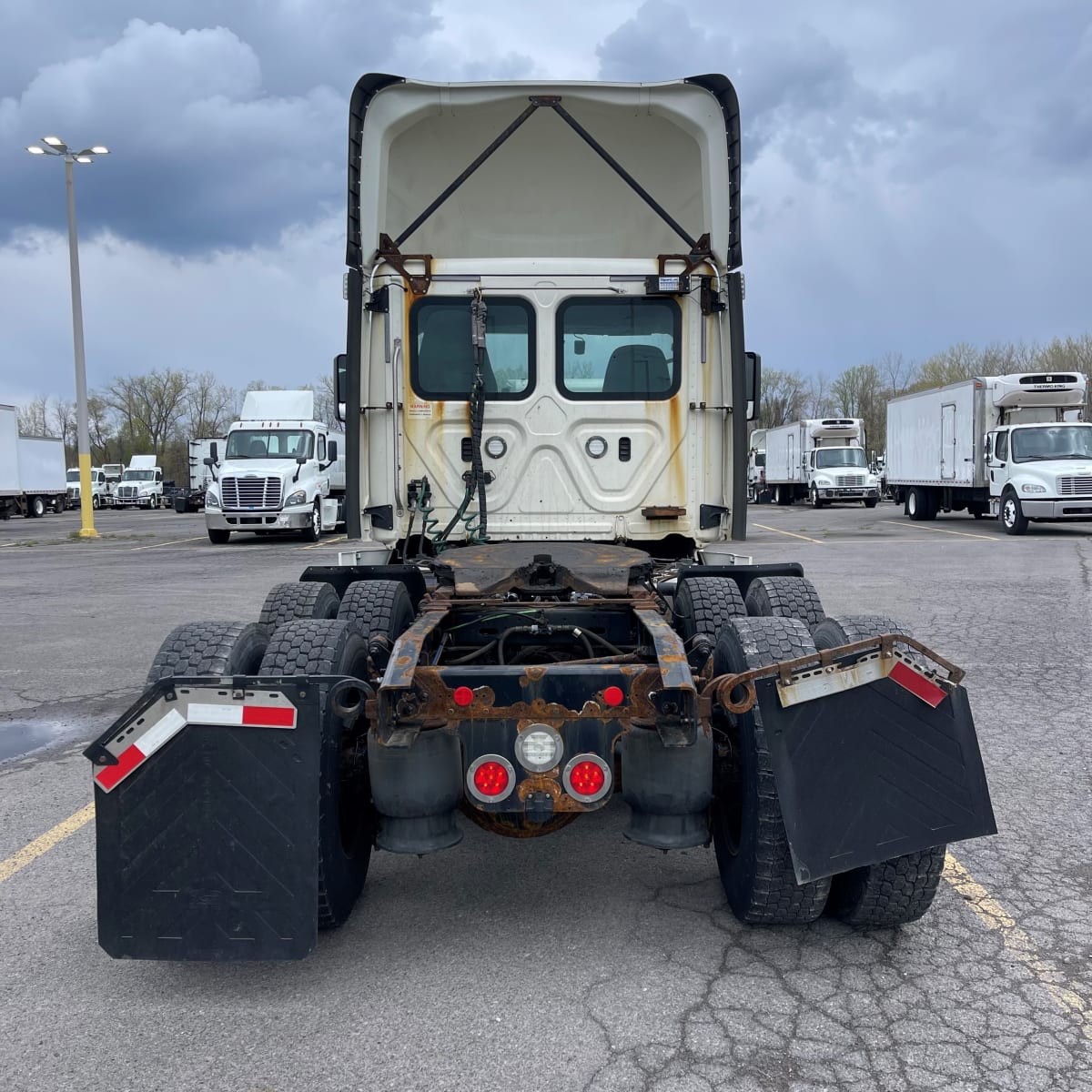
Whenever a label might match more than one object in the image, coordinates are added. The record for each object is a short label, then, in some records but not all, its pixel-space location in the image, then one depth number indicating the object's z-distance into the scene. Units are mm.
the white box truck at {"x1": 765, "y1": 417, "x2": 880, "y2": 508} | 36844
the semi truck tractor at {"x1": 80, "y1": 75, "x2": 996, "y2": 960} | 2924
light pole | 25234
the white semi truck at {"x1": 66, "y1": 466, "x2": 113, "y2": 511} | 52750
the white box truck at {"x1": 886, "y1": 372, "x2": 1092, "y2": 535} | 20234
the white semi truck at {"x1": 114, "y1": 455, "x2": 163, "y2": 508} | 51219
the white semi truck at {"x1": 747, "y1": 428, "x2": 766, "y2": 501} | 46438
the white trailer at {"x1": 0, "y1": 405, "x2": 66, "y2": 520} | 36062
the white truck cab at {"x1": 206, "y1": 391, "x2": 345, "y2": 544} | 21047
